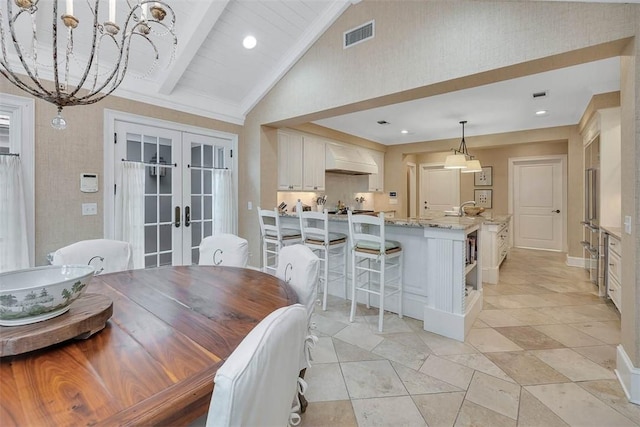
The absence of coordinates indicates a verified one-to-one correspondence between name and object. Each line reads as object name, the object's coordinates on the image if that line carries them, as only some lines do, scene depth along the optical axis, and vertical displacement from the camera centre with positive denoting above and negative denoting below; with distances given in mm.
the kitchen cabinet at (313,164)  5234 +803
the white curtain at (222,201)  4215 +99
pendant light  4574 +686
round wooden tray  884 -383
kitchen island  2592 -624
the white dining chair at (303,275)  1623 -384
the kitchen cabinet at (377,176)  6927 +759
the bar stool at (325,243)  3291 -397
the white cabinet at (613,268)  2965 -647
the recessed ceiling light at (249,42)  3483 +1961
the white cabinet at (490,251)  4191 -623
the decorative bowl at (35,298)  948 -299
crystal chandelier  2574 +1577
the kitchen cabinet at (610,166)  3709 +513
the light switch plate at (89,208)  3010 +4
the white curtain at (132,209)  3258 -3
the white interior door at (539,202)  6609 +125
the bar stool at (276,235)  3651 -335
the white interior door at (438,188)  7688 +519
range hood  5652 +960
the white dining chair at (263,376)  597 -373
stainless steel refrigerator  3746 -144
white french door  3447 +310
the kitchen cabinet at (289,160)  4805 +793
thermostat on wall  2986 +268
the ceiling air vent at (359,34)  3193 +1918
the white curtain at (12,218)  2502 -75
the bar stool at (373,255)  2775 -456
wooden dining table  687 -453
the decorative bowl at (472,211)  4871 -58
